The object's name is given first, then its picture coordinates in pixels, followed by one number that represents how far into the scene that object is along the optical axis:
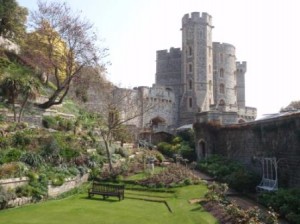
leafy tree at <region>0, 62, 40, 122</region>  25.17
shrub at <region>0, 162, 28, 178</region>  16.95
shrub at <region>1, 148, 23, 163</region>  18.81
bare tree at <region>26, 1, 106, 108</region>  29.14
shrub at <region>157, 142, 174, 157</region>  35.28
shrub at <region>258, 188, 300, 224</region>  13.87
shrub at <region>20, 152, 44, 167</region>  19.69
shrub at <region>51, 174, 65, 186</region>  18.83
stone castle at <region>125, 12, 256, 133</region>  48.81
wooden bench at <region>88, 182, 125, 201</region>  18.17
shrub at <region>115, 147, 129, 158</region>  28.44
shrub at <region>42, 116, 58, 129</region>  26.80
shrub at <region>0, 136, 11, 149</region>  20.23
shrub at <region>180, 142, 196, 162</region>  32.86
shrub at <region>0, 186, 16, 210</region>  15.35
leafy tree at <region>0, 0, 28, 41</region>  30.58
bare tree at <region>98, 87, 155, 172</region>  27.39
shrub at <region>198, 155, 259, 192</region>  20.33
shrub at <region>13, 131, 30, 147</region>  21.20
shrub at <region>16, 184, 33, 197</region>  16.61
